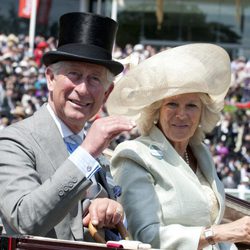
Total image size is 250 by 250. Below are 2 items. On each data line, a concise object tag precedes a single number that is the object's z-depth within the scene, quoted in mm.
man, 2570
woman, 3119
